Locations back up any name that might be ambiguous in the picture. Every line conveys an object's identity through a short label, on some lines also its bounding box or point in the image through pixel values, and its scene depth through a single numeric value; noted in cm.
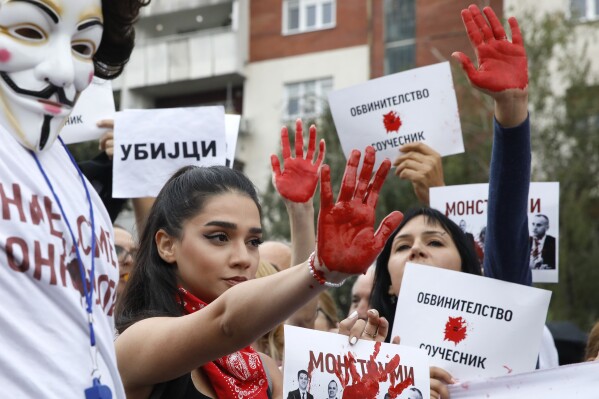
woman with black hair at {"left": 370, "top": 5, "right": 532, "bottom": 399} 308
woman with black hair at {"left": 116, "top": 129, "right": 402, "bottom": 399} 193
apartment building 2045
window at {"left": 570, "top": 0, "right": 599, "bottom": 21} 1833
